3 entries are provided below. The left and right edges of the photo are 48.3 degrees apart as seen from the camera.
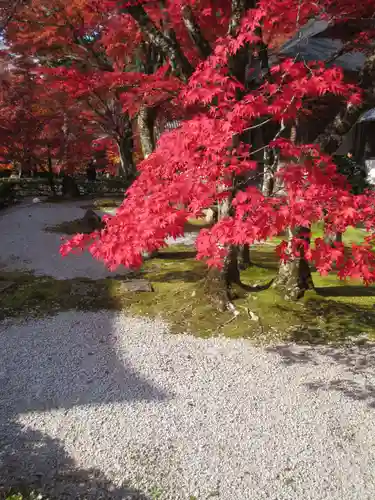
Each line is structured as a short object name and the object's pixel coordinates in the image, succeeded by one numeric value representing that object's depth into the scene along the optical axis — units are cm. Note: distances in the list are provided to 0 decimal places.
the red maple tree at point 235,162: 424
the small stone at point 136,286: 743
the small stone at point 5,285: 759
